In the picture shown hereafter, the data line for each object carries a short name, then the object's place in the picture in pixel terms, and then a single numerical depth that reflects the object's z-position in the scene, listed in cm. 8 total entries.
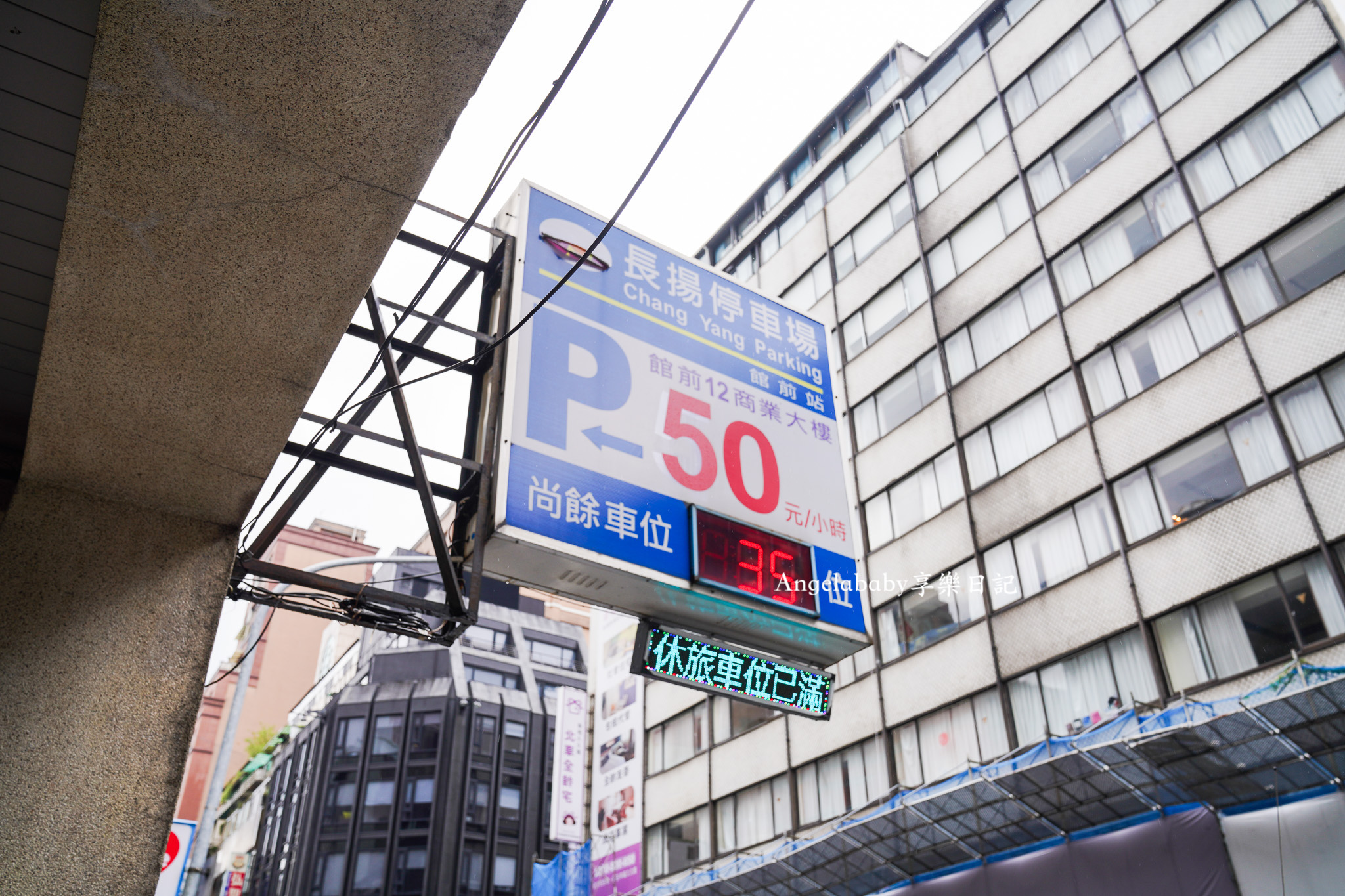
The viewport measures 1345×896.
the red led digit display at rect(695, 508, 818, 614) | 937
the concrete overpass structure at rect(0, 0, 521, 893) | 315
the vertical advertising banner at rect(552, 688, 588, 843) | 3516
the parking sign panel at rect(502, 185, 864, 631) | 893
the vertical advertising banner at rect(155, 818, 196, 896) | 1155
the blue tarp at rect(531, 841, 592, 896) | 3103
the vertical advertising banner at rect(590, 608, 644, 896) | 3180
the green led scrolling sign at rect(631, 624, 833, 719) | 902
